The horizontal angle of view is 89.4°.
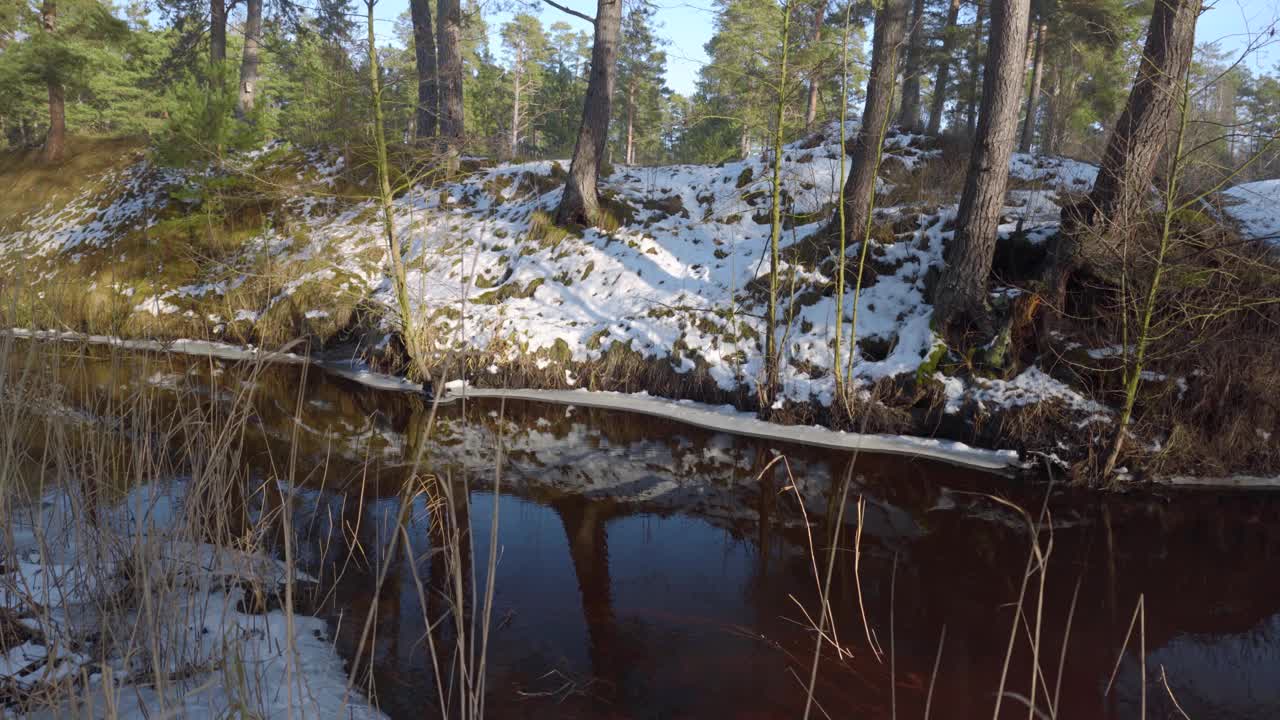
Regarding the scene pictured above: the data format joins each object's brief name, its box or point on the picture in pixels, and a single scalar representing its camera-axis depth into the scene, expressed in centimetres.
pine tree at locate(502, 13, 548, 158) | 3497
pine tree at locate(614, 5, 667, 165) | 3234
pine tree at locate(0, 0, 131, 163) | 1617
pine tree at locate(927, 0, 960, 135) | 1736
